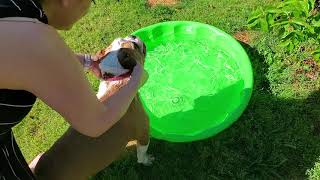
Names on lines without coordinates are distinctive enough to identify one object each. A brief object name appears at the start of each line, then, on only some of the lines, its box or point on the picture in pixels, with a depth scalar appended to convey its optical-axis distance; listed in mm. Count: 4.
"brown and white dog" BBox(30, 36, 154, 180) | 1669
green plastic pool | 2468
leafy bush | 1881
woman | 1069
